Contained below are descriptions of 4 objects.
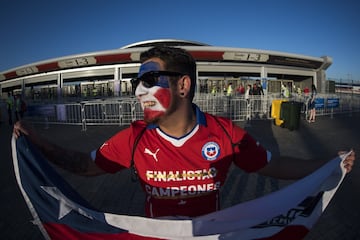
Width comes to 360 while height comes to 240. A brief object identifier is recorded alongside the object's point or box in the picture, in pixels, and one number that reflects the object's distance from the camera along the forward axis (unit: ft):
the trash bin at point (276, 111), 33.80
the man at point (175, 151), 5.22
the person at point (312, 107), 37.06
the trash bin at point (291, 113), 29.94
